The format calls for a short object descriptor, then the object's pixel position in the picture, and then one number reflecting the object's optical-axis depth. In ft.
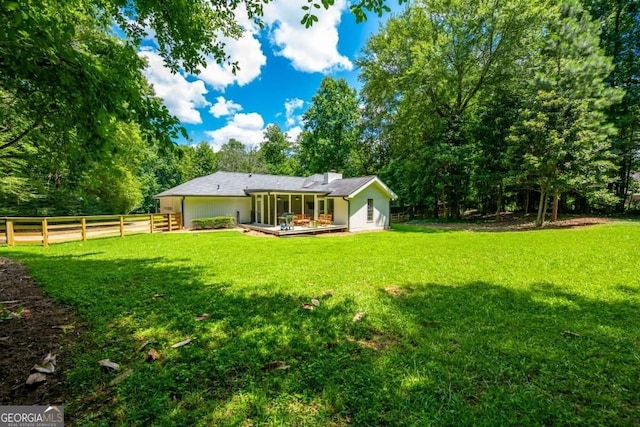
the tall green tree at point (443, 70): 59.16
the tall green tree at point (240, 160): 146.51
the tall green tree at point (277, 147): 144.87
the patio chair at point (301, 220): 57.67
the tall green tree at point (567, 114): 46.37
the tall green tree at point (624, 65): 58.80
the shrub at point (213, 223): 57.83
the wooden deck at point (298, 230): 50.31
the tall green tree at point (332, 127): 103.91
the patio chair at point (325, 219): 58.95
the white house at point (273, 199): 58.59
